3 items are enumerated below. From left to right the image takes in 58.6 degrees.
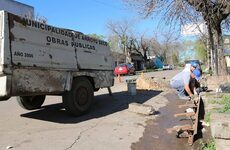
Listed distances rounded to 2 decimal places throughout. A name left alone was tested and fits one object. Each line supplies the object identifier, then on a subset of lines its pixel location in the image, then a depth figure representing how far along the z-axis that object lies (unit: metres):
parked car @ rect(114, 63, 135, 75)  23.24
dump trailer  4.31
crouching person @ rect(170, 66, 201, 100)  5.95
